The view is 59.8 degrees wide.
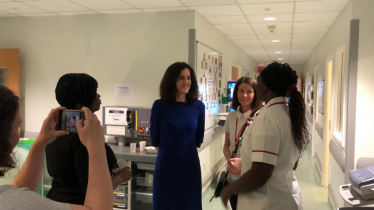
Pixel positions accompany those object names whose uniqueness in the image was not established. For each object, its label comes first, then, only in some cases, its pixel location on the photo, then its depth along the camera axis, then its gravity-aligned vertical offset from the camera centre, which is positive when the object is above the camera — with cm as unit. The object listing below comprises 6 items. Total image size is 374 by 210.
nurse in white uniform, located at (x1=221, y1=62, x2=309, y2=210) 150 -27
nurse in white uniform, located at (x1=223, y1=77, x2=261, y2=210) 300 -16
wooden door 436 +32
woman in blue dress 265 -44
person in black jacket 143 -30
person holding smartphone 78 -21
